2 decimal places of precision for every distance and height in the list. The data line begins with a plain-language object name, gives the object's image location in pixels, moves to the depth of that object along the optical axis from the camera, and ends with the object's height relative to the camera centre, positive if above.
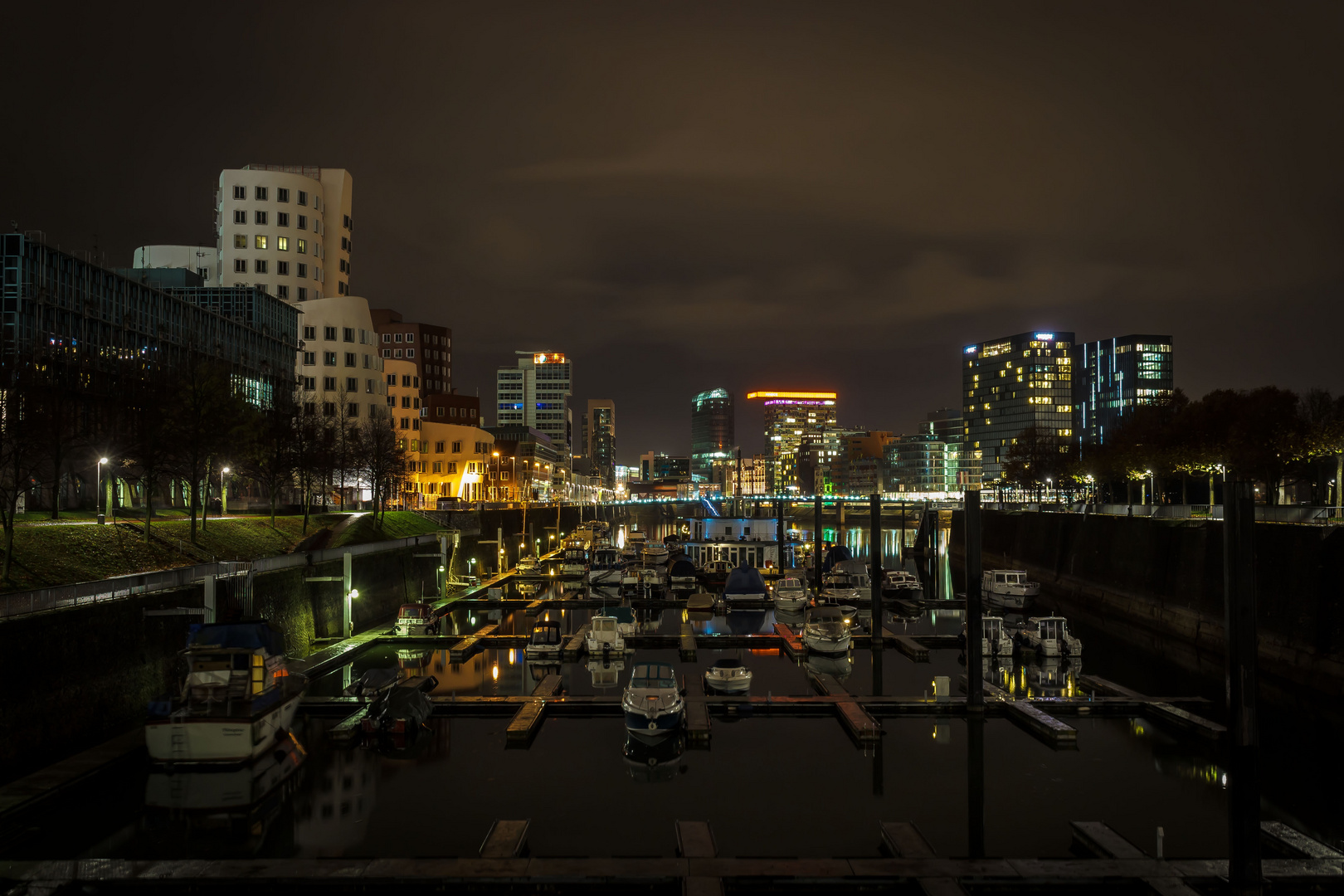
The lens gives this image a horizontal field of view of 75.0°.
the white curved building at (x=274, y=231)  106.06 +31.38
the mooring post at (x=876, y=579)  46.31 -4.84
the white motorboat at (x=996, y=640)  42.72 -7.35
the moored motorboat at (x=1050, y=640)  42.06 -7.25
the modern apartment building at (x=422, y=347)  185.88 +30.58
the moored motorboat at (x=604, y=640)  44.03 -7.68
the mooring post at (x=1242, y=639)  19.64 -3.32
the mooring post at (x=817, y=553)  73.49 -5.58
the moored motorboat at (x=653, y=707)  27.56 -6.96
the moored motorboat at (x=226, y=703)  23.97 -6.33
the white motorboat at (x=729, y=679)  33.91 -7.41
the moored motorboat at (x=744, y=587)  60.75 -6.92
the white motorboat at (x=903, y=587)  67.14 -7.49
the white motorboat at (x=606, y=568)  68.81 -6.43
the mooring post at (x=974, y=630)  29.88 -4.77
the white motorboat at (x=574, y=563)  77.62 -7.03
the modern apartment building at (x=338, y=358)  103.75 +15.46
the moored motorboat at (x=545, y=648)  41.66 -7.64
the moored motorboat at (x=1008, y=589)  63.78 -7.32
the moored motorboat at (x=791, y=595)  57.75 -7.07
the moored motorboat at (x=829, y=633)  42.25 -7.00
